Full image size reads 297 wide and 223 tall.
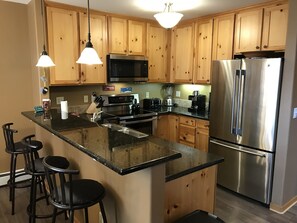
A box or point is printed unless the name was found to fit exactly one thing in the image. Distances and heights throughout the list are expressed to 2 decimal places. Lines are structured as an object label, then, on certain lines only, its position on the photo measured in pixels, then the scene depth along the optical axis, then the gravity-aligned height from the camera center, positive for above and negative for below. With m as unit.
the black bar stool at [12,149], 2.67 -0.84
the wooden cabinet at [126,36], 3.87 +0.68
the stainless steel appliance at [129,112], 3.81 -0.61
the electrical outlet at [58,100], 3.75 -0.37
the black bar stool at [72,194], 1.57 -0.83
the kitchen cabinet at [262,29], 3.05 +0.65
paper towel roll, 2.98 -0.39
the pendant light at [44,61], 2.61 +0.16
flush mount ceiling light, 2.44 +0.60
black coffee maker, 4.32 -0.46
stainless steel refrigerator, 2.79 -0.55
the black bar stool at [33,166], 2.25 -0.88
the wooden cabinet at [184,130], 3.78 -0.89
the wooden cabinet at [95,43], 3.57 +0.51
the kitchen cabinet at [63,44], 3.30 +0.45
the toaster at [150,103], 4.59 -0.50
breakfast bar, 1.38 -0.63
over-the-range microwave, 3.87 +0.14
